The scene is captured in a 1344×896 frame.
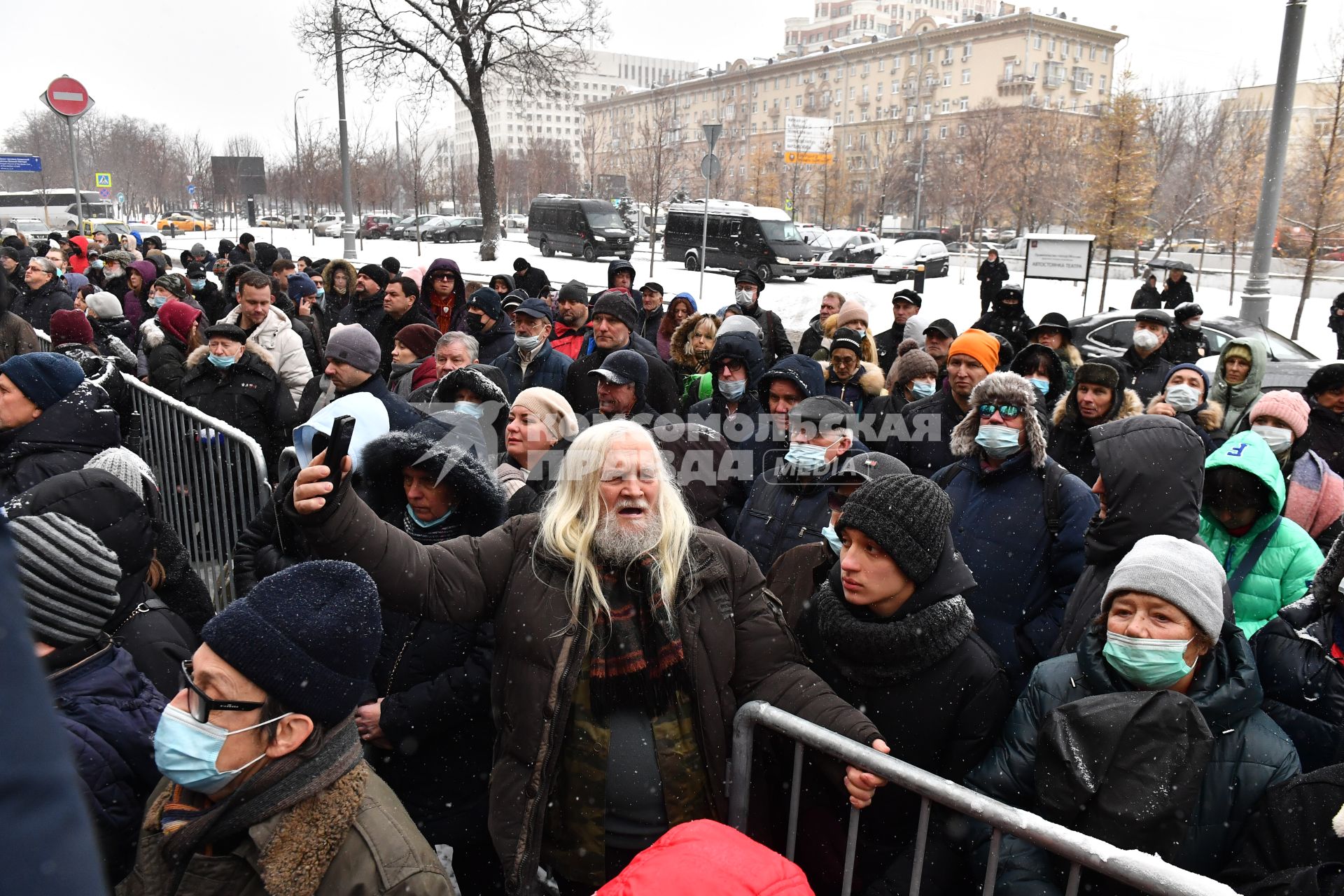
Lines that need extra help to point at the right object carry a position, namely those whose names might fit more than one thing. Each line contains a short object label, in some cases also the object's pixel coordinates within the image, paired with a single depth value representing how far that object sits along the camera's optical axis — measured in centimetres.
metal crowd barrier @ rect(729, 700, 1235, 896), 166
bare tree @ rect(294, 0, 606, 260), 3061
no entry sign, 1545
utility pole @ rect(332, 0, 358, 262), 2583
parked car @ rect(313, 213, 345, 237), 5243
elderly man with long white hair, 238
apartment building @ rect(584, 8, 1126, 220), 8350
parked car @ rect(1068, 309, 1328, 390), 1092
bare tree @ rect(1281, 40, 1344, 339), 1647
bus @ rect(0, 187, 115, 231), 4788
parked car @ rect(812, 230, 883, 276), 3394
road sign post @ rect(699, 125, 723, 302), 1630
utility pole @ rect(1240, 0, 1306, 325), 1114
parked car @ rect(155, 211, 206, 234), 5782
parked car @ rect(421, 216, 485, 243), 4781
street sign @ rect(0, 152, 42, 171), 3092
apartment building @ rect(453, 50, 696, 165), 15450
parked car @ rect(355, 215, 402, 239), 5159
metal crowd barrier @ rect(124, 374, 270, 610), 477
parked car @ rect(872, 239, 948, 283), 3062
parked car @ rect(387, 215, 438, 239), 4978
